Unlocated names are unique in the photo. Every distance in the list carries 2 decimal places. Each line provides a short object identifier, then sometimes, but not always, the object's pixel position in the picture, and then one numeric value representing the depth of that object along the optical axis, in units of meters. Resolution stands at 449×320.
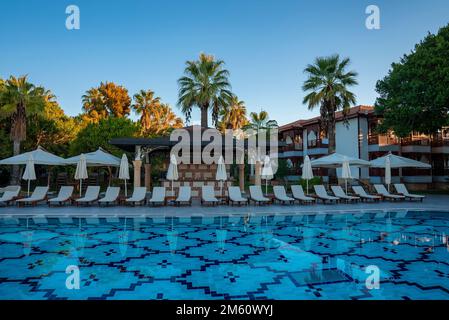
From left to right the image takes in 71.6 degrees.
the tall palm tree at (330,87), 21.98
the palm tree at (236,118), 38.69
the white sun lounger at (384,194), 16.52
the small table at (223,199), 15.23
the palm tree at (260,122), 39.12
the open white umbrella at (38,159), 15.53
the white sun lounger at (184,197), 14.66
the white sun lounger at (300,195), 15.34
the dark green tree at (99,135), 26.14
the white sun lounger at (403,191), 16.91
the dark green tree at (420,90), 17.41
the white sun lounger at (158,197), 14.51
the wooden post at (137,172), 17.58
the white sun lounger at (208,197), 14.72
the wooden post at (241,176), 20.62
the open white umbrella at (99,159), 16.31
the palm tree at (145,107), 40.31
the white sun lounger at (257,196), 15.02
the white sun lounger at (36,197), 14.13
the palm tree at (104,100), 41.12
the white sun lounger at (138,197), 14.54
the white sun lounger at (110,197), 14.68
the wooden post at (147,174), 20.52
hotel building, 28.59
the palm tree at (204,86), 24.14
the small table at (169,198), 14.74
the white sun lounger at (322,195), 15.52
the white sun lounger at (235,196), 14.90
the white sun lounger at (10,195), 14.16
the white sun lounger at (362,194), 16.16
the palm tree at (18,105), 22.44
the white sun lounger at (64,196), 14.25
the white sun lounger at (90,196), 14.59
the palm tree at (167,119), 41.50
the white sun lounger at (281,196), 15.25
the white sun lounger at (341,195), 15.64
